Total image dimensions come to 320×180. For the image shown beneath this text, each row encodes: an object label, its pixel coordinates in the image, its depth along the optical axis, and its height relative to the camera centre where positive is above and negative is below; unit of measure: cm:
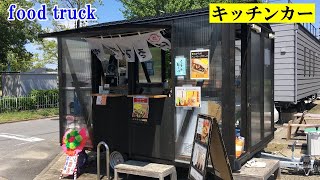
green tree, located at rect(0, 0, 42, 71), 1514 +288
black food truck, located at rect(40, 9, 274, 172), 402 +0
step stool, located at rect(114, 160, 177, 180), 415 -134
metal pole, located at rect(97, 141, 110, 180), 445 -129
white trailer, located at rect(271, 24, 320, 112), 893 +61
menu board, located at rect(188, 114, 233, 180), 346 -89
